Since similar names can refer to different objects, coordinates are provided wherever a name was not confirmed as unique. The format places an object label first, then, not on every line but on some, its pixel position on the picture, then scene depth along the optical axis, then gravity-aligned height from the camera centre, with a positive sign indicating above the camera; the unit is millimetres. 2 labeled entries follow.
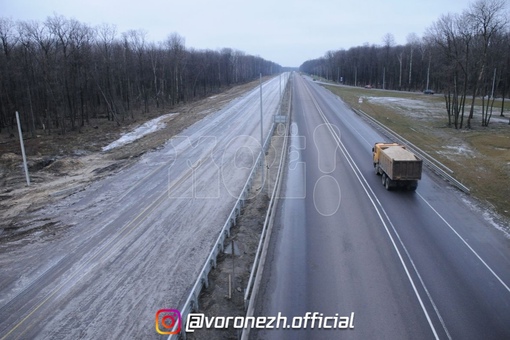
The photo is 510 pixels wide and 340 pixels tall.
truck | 22375 -5260
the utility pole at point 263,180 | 24577 -6320
